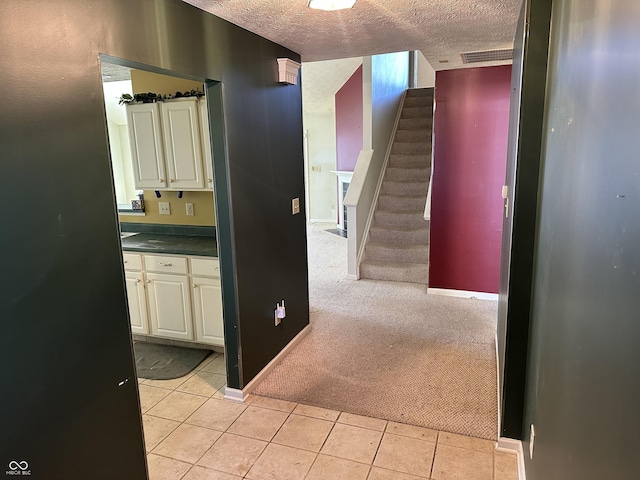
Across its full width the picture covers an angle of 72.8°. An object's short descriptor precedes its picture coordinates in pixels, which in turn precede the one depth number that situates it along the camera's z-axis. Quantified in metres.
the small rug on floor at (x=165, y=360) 2.99
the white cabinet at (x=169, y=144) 3.01
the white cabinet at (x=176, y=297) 3.02
